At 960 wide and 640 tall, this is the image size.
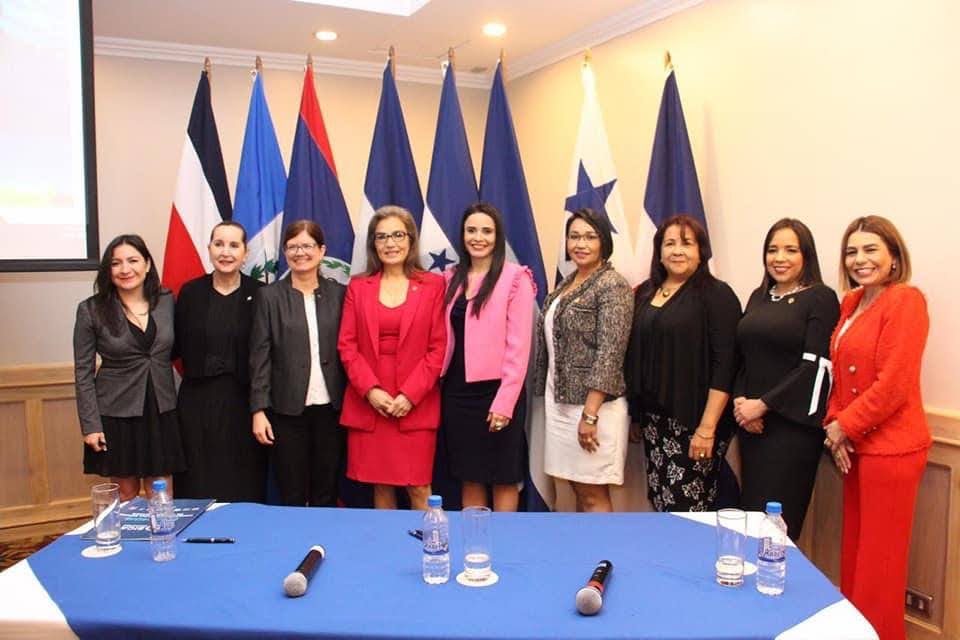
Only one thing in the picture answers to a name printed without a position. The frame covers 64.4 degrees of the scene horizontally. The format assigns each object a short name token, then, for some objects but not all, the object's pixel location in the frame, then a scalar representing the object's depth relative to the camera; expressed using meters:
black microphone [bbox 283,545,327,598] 1.49
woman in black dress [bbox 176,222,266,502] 2.91
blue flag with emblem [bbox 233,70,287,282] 3.48
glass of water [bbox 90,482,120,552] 1.76
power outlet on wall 2.54
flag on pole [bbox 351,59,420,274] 3.50
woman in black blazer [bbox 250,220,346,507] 2.92
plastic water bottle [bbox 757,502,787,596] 1.50
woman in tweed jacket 2.81
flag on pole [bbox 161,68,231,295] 3.45
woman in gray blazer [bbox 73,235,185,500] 2.81
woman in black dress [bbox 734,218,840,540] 2.46
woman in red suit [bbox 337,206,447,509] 2.91
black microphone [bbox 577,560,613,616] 1.40
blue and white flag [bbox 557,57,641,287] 3.36
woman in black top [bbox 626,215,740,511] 2.67
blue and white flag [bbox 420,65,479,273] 3.39
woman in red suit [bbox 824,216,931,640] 2.23
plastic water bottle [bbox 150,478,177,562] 1.70
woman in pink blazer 2.92
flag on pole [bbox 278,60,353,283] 3.49
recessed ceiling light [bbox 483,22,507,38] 3.85
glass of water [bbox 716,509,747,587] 1.53
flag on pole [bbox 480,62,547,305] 3.44
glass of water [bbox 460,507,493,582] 1.57
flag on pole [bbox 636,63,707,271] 3.23
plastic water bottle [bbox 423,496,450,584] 1.56
